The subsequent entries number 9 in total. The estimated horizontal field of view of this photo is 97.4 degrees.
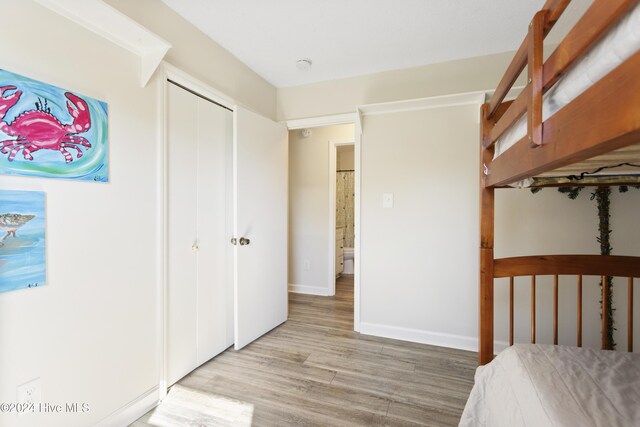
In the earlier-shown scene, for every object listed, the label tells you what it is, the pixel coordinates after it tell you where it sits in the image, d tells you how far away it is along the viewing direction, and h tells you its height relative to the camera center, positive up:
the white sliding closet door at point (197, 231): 1.80 -0.14
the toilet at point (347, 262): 4.83 -0.86
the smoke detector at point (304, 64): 2.32 +1.24
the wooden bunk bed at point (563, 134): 0.47 +0.18
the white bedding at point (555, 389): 0.78 -0.55
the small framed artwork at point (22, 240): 1.07 -0.11
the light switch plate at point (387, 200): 2.52 +0.11
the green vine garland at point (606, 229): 1.95 -0.11
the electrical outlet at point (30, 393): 1.12 -0.74
